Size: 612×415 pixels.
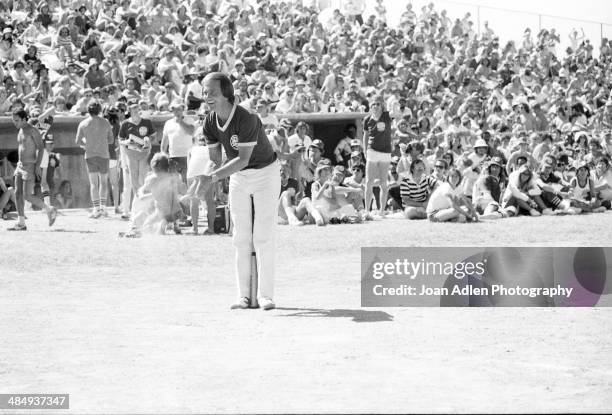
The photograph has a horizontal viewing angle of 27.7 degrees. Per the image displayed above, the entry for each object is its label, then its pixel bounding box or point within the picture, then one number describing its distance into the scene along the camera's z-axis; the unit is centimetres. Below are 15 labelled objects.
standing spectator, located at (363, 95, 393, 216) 1942
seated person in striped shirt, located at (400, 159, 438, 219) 1928
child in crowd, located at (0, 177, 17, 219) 1948
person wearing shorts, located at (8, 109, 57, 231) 1706
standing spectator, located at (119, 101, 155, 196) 1872
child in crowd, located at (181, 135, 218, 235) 1680
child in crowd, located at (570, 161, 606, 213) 2052
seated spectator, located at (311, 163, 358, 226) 1842
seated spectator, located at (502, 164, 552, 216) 1977
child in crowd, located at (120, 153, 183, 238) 1672
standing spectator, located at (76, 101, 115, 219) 1892
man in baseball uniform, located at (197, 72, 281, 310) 938
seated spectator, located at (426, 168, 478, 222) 1842
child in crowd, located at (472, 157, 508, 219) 1955
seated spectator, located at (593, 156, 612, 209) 2101
